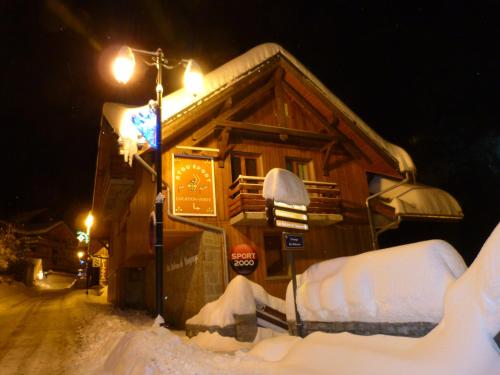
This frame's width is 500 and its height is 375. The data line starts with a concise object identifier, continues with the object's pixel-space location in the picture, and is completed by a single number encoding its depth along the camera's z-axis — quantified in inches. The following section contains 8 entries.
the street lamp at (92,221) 995.6
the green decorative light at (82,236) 2393.0
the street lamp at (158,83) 311.7
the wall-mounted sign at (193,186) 507.5
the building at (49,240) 2251.5
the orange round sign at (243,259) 521.7
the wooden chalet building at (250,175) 514.0
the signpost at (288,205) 303.4
